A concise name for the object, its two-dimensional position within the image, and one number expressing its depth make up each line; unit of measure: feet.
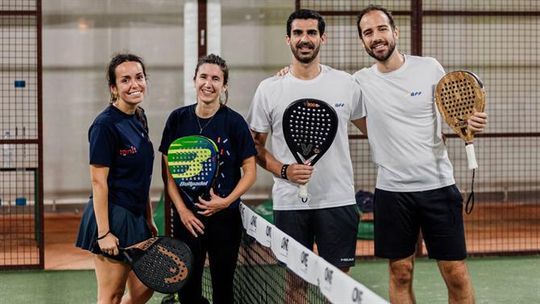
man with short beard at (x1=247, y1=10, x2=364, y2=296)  14.83
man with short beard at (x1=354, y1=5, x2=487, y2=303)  14.71
